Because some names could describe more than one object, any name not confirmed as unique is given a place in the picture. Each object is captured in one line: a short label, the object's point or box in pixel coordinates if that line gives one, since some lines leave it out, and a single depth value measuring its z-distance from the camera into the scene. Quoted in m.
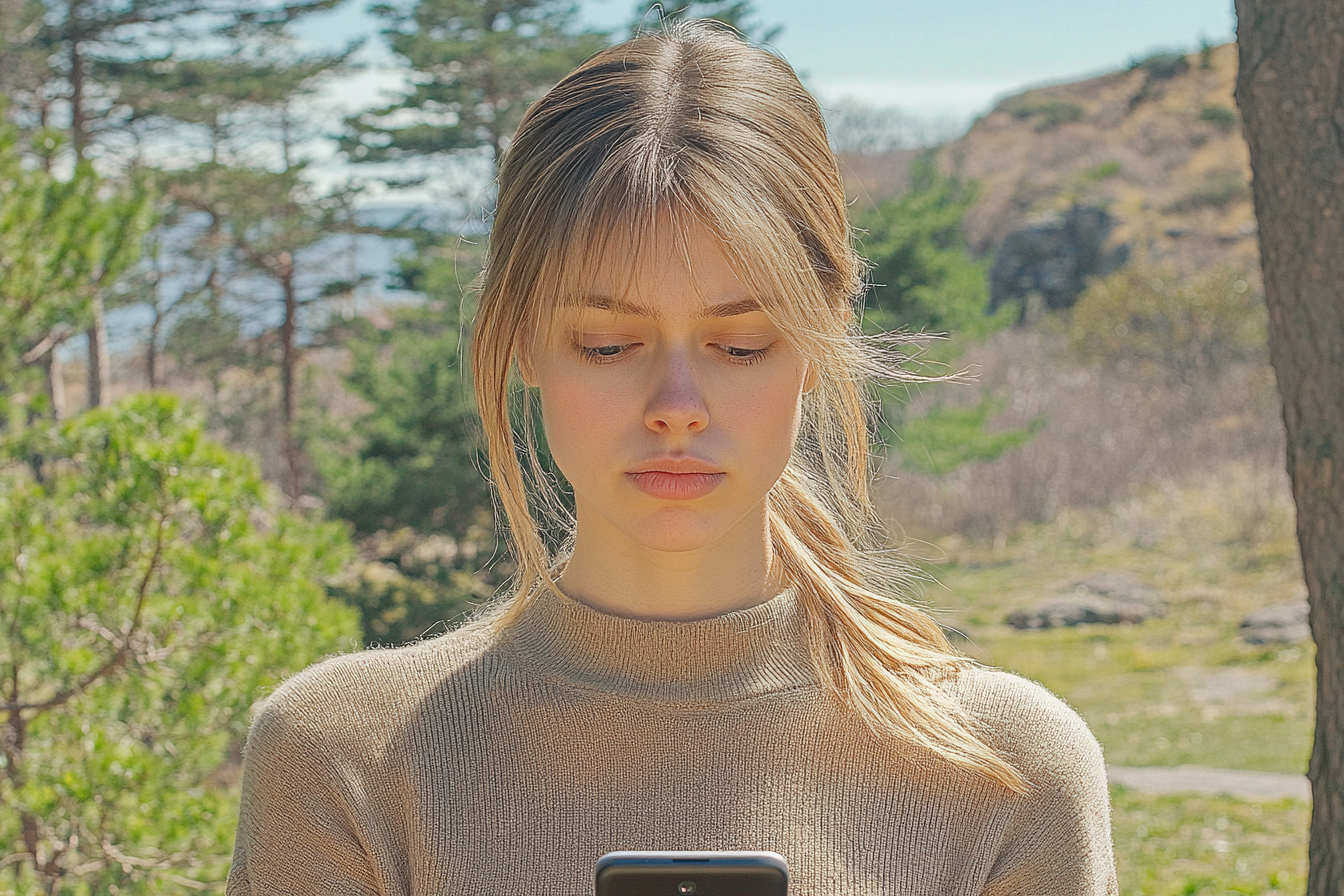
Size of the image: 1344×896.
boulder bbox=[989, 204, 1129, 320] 29.25
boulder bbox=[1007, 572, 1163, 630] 13.25
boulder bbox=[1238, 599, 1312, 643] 11.48
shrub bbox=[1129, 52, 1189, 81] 40.56
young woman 1.09
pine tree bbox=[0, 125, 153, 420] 3.44
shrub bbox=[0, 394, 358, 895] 3.15
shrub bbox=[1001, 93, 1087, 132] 41.84
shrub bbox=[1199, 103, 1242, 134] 35.25
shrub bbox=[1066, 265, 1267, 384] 20.53
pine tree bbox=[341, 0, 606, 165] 12.59
